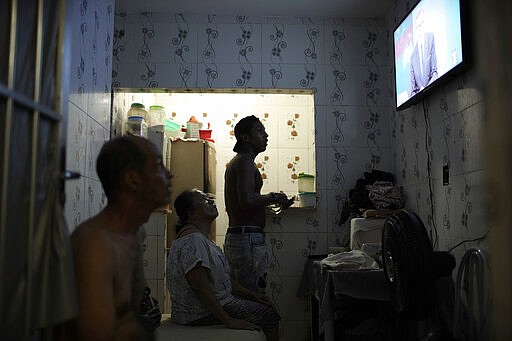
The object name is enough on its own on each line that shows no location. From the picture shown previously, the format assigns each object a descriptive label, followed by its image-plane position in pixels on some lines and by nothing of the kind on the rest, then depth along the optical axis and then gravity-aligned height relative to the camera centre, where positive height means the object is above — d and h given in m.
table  2.46 -0.46
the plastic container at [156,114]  4.27 +0.78
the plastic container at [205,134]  4.56 +0.64
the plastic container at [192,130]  4.37 +0.65
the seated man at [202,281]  2.12 -0.37
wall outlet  2.68 +0.14
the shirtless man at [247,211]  2.67 -0.06
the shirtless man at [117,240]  1.01 -0.09
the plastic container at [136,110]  3.92 +0.75
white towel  2.55 -0.33
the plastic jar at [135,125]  3.63 +0.58
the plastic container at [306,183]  3.88 +0.15
